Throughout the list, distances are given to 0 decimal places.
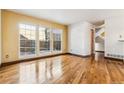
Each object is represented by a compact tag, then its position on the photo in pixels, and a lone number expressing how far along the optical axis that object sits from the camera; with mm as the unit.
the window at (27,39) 3541
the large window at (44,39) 4219
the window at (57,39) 4884
